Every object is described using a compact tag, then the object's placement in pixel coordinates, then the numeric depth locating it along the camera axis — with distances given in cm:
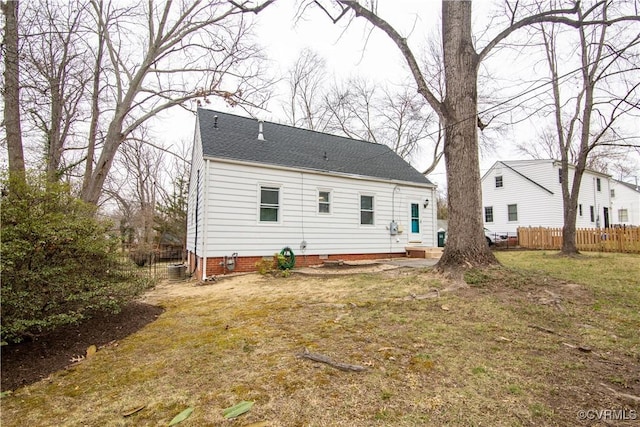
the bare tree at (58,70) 707
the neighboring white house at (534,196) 2052
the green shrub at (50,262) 320
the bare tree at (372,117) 2396
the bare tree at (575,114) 1100
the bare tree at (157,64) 948
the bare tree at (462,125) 609
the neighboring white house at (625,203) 3466
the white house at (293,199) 925
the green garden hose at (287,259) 952
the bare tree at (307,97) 2356
